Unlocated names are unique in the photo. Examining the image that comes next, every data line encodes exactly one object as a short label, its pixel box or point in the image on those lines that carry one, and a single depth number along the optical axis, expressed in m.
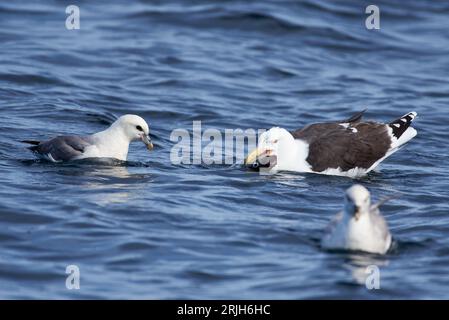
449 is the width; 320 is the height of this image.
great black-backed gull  12.38
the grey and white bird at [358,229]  8.96
